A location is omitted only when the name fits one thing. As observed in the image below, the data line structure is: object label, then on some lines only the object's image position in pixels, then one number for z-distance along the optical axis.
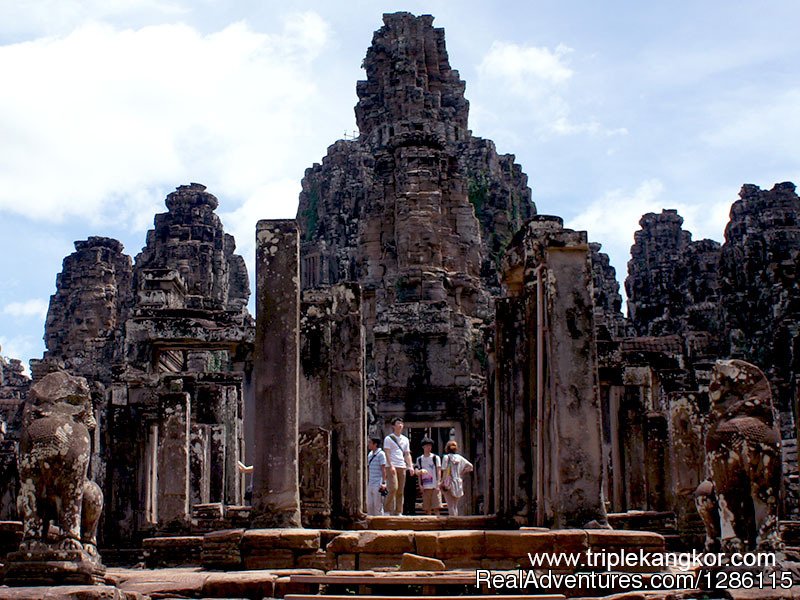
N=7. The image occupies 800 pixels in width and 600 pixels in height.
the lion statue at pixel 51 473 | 11.05
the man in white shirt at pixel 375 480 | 18.30
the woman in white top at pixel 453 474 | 19.06
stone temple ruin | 12.78
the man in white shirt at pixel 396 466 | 17.86
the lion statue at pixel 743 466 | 10.56
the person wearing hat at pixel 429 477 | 19.06
